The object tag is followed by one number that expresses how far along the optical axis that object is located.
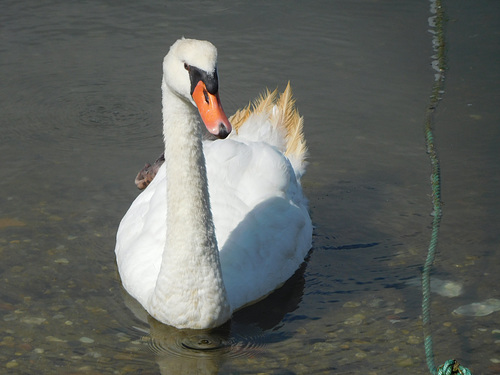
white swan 10.15
